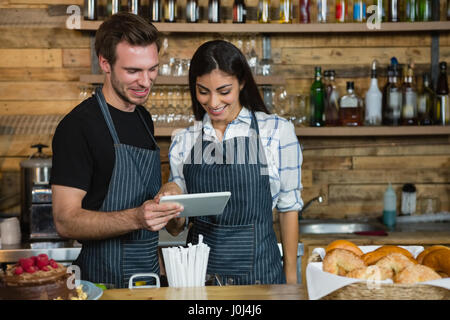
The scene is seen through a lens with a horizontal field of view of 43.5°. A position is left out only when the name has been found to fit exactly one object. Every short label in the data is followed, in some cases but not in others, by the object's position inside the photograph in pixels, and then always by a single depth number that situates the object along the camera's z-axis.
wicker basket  1.22
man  1.79
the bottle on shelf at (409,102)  3.30
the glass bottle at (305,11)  3.32
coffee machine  2.97
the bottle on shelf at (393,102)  3.30
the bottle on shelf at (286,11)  3.33
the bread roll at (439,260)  1.34
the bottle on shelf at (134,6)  3.27
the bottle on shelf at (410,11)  3.30
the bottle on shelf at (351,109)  3.31
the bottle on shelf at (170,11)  3.27
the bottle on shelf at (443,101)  3.30
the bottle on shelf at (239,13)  3.29
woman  2.02
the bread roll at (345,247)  1.44
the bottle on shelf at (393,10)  3.27
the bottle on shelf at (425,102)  3.34
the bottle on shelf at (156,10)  3.27
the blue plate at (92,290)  1.37
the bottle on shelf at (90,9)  3.23
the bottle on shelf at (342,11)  3.31
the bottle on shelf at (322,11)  3.28
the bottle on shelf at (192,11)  3.29
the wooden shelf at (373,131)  3.23
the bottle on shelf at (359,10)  3.29
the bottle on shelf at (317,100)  3.34
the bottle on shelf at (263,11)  3.29
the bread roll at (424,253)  1.41
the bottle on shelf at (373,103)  3.32
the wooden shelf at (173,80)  3.17
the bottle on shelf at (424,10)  3.33
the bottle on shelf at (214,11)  3.29
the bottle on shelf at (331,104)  3.33
